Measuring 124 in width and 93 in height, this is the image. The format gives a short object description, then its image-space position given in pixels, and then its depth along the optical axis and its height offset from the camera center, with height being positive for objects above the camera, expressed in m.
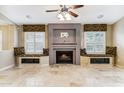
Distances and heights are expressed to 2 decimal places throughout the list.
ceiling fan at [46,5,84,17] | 2.75 +1.18
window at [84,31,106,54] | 4.60 +0.16
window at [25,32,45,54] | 4.67 +0.10
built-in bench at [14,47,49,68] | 4.33 -0.63
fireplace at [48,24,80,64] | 4.52 +0.21
